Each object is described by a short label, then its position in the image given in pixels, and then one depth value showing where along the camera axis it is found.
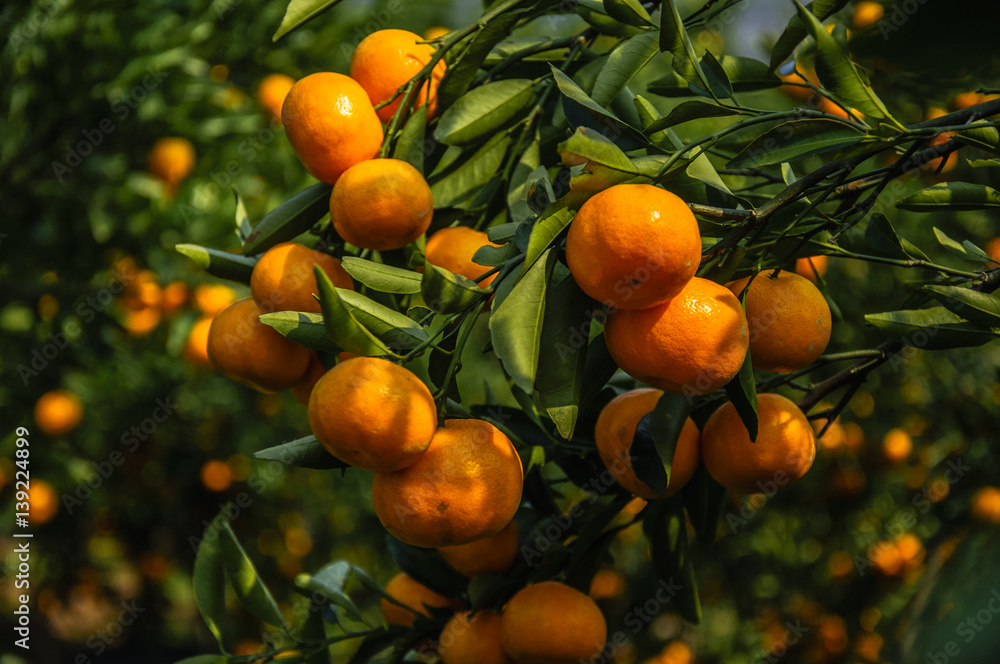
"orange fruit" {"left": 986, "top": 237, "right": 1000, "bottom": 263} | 1.93
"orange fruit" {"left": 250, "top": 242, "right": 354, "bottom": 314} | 1.22
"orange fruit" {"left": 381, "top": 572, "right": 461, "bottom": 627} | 1.34
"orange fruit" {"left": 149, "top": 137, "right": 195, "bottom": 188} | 2.31
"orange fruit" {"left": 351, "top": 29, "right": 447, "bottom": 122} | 1.25
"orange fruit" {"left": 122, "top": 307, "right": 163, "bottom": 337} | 2.37
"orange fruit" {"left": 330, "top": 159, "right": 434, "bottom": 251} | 1.19
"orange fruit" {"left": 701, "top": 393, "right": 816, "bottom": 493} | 1.20
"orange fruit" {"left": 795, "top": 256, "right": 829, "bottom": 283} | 1.33
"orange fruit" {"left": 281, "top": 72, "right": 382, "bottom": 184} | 1.22
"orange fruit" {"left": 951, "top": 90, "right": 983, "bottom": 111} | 1.63
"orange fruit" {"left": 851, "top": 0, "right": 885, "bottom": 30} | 1.48
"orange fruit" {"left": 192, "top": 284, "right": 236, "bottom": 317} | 2.26
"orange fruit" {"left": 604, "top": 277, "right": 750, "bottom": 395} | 1.12
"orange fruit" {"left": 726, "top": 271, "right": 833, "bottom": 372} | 1.17
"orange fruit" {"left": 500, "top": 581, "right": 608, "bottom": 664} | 1.25
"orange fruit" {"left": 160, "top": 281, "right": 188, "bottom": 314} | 2.38
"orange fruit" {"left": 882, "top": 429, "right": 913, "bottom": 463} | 2.69
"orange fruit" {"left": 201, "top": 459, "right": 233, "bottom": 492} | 3.70
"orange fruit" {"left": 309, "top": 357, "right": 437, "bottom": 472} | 1.12
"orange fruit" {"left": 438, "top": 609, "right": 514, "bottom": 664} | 1.28
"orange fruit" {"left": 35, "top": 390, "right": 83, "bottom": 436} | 2.64
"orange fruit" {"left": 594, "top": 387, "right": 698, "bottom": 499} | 1.22
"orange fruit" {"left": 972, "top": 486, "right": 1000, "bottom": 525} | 2.22
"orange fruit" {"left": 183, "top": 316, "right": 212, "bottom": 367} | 2.00
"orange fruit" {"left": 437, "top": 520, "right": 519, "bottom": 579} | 1.30
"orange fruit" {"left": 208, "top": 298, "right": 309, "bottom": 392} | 1.23
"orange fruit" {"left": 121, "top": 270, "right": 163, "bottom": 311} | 2.35
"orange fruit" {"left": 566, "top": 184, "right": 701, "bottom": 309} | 1.10
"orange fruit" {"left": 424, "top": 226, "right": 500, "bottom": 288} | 1.23
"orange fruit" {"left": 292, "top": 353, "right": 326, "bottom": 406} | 1.26
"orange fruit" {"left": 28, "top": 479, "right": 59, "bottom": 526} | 2.83
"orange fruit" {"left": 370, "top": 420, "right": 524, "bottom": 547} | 1.14
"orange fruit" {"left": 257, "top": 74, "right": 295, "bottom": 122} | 2.38
